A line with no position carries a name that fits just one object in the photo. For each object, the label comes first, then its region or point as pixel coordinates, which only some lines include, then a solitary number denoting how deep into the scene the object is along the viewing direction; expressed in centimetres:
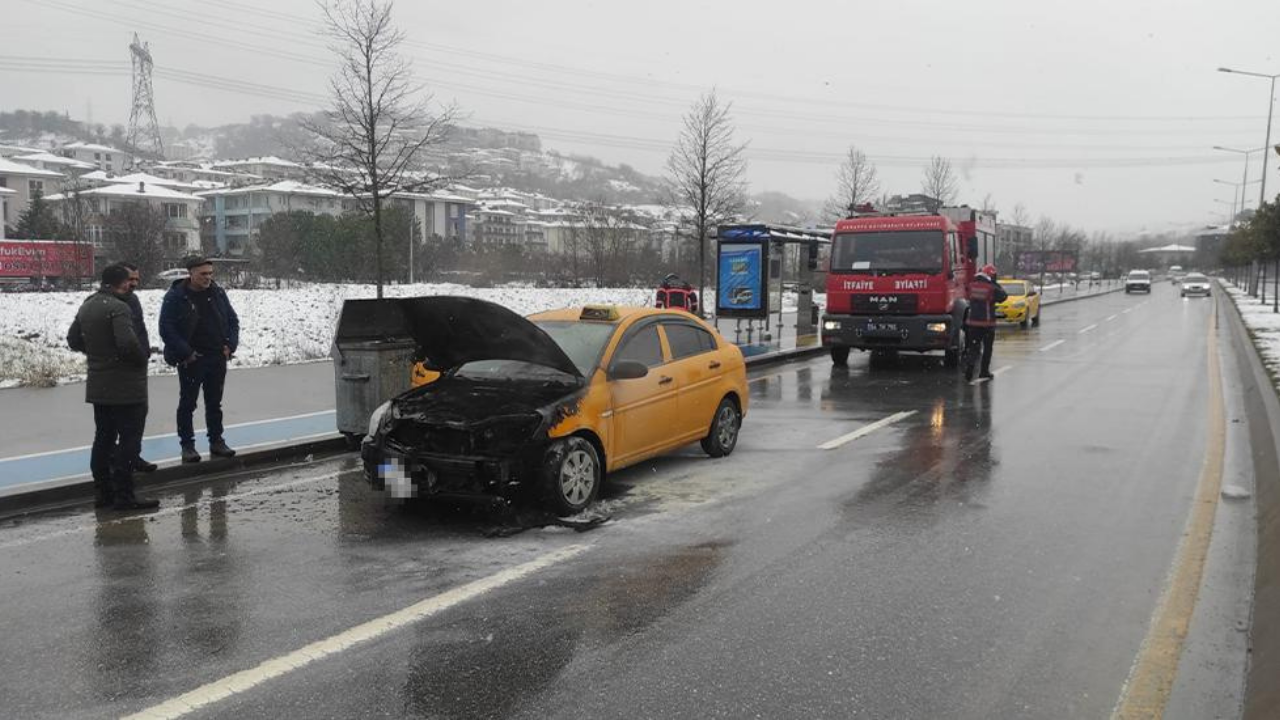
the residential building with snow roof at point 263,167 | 12369
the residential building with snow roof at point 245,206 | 7588
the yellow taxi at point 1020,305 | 2759
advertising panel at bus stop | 2078
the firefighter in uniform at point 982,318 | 1472
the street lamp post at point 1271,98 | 3494
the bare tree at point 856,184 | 3531
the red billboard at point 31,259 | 3881
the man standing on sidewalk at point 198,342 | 796
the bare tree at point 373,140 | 1620
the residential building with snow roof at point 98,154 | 13275
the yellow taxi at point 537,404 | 632
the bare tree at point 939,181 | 4206
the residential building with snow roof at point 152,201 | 4375
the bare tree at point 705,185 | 2433
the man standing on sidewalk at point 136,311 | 689
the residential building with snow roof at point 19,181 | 7012
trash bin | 871
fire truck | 1566
